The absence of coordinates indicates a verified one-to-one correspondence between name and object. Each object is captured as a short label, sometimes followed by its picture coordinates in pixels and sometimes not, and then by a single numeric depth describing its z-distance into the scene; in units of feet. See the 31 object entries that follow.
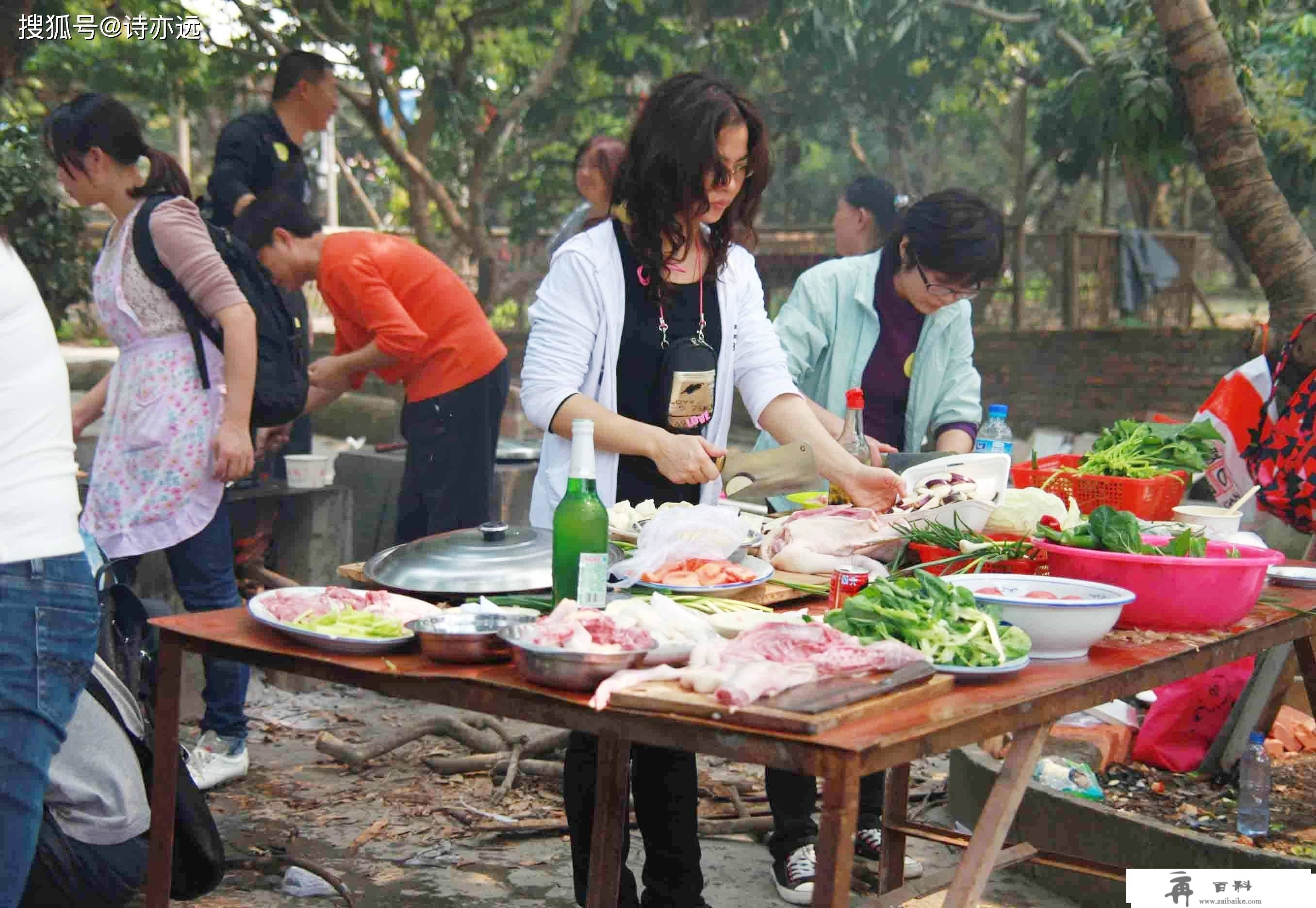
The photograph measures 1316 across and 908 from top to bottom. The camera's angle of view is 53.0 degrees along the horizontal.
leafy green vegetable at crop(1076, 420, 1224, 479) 11.72
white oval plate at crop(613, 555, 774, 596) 8.70
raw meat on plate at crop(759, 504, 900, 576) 9.69
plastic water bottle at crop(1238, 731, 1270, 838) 12.77
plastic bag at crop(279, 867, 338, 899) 12.28
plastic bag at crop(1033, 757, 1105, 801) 13.26
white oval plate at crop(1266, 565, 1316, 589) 10.80
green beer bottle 7.93
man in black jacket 18.88
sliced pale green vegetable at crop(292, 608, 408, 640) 7.73
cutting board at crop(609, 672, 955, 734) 6.11
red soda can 8.61
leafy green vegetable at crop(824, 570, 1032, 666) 7.24
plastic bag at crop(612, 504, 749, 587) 9.14
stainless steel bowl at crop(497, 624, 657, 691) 6.75
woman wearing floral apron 13.39
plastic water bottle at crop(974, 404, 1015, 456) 13.05
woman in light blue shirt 14.33
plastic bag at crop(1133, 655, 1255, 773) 14.38
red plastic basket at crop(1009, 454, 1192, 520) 11.34
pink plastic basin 8.80
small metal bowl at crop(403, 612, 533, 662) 7.34
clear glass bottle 12.26
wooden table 6.04
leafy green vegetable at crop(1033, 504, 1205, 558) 9.16
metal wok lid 8.72
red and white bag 14.67
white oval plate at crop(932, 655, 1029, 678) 7.06
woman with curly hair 9.94
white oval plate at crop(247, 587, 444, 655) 7.57
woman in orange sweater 16.67
